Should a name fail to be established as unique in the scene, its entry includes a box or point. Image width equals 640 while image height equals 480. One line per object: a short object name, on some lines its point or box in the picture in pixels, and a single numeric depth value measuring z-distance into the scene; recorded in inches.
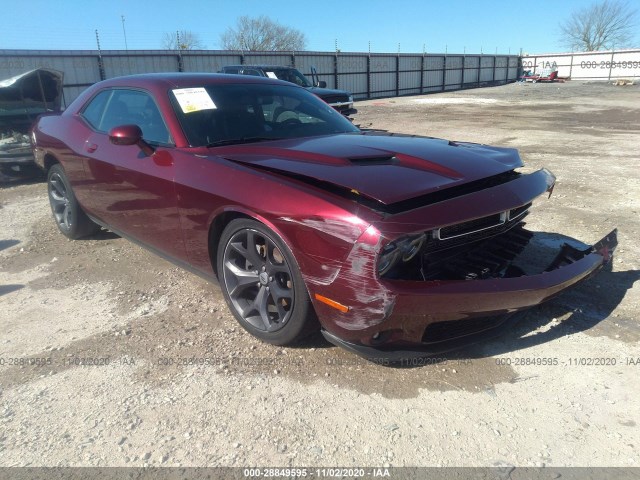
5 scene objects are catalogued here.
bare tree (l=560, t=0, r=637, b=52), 2485.2
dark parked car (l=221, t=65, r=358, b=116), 552.7
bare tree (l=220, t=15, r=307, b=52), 2042.3
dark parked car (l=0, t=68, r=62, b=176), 290.0
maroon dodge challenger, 91.0
